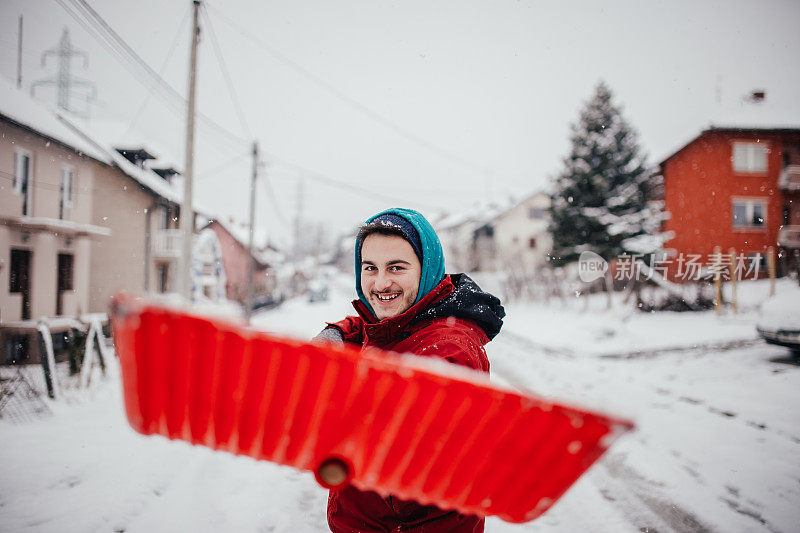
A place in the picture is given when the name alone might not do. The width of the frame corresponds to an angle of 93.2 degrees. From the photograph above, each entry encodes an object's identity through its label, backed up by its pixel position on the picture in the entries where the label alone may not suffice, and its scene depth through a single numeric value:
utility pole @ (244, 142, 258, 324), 13.55
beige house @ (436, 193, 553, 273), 34.19
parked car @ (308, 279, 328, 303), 30.25
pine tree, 17.14
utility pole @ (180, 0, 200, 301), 5.91
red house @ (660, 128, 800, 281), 11.27
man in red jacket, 1.11
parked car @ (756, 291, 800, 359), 6.46
